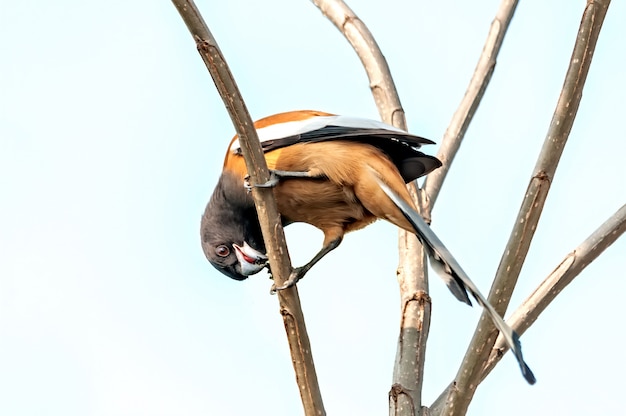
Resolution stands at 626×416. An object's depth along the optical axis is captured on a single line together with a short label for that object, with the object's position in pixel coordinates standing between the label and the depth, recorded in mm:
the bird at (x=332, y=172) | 9852
